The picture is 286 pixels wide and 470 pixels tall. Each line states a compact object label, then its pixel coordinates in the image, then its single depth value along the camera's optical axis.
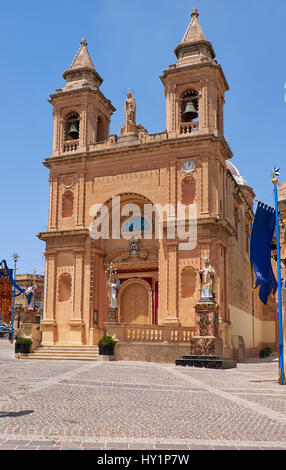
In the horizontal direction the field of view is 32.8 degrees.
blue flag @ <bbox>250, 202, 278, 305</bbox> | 16.97
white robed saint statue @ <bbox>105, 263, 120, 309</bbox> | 26.86
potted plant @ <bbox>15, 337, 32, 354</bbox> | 26.70
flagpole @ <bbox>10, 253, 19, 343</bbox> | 47.83
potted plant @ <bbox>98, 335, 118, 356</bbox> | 23.47
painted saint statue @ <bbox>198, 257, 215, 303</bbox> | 22.62
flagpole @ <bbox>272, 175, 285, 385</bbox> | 14.46
